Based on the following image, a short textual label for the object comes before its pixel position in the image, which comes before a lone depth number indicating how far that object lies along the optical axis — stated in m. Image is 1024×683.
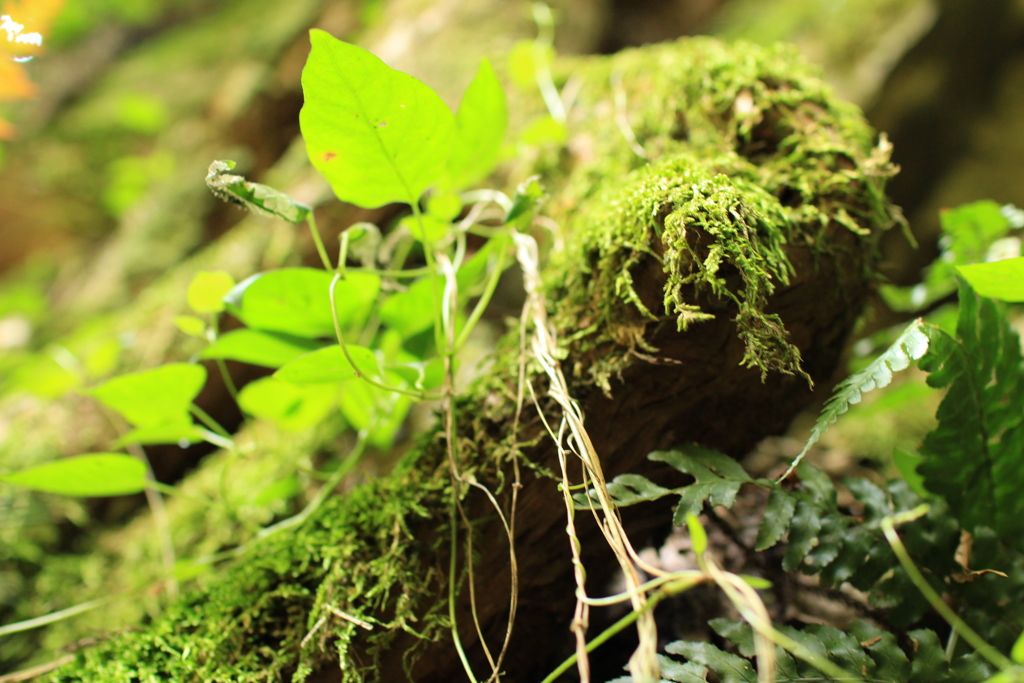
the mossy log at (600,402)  0.28
